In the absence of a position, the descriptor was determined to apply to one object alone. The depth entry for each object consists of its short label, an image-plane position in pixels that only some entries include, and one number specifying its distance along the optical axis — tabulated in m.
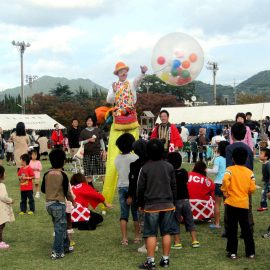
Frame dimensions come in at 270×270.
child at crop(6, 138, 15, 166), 21.44
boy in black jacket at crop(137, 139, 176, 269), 5.07
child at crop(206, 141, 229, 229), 6.94
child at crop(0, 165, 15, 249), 6.23
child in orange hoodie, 5.39
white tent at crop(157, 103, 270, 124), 31.98
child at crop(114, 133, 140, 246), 6.21
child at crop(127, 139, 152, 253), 5.64
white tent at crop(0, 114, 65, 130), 35.62
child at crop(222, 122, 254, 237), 6.11
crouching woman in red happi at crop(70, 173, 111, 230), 7.13
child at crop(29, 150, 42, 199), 9.98
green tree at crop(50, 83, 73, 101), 61.22
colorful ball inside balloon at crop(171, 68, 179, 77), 8.66
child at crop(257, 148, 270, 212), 7.05
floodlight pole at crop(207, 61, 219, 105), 60.00
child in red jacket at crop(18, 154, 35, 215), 8.45
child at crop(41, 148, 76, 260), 5.59
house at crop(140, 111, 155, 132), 43.22
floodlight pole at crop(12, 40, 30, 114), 49.62
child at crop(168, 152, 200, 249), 5.93
